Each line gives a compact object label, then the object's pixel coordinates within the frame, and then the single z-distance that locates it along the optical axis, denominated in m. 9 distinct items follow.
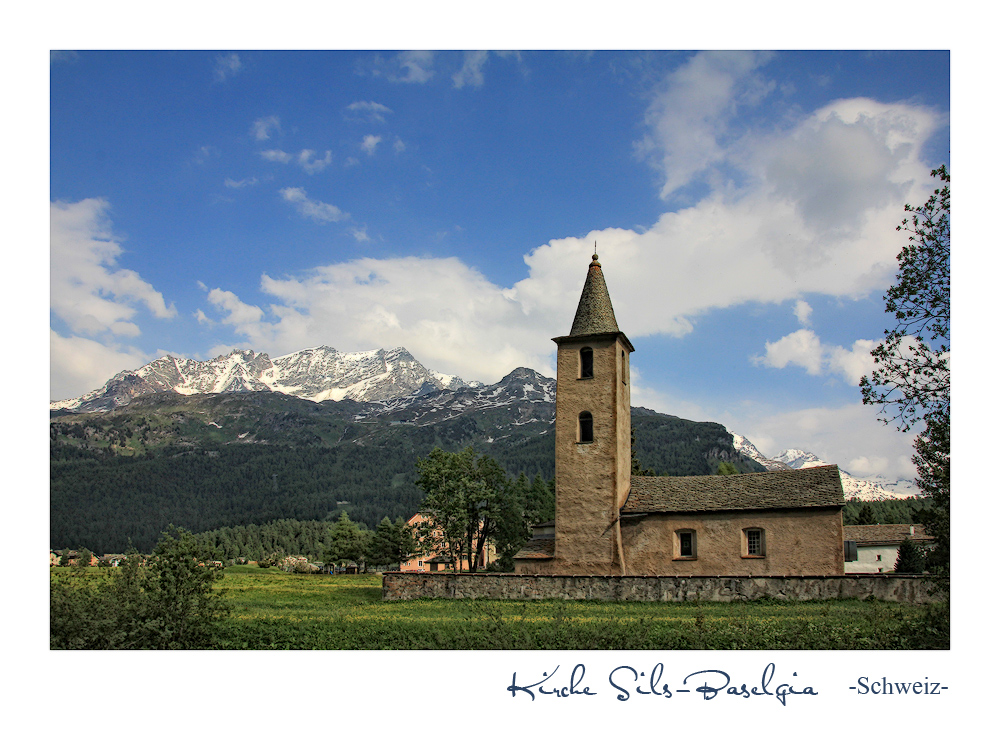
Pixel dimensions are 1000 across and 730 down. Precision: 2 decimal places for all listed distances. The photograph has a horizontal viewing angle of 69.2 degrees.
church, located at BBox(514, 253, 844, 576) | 32.34
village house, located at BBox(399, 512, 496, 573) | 105.81
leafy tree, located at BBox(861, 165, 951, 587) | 16.62
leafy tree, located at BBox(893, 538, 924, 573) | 56.66
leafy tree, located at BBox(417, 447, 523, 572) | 45.91
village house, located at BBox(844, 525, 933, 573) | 64.88
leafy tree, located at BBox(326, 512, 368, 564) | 96.84
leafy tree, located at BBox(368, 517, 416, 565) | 85.69
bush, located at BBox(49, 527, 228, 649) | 17.61
